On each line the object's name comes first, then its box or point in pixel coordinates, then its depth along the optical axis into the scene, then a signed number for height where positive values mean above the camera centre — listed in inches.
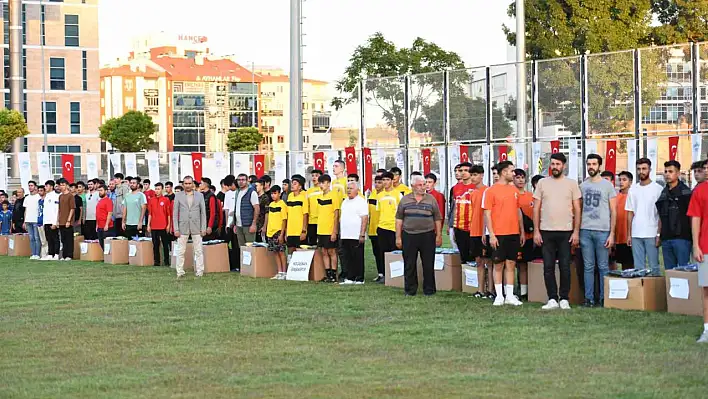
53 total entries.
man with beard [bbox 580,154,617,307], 673.6 -24.4
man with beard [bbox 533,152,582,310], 668.1 -23.3
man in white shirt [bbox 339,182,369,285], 848.9 -32.7
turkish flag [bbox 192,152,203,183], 1560.0 +23.3
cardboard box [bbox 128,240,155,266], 1131.3 -61.1
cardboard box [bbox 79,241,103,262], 1235.2 -64.8
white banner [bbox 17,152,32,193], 1588.5 +24.9
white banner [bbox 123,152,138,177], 1652.3 +25.0
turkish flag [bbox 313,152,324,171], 1374.3 +23.9
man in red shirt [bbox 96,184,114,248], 1195.3 -27.2
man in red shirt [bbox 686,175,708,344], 526.9 -24.5
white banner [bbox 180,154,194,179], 1707.7 +27.5
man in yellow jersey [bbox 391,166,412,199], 858.0 -3.7
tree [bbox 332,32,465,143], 2442.2 +233.0
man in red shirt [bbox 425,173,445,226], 808.4 -6.6
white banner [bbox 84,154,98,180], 1594.5 +24.7
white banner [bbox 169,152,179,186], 1691.7 +22.5
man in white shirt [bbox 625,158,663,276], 674.8 -22.3
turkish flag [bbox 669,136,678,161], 976.3 +22.4
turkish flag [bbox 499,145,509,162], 1149.7 +24.4
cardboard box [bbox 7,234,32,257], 1369.3 -63.3
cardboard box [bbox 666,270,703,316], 625.3 -58.5
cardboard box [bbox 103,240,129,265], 1167.6 -61.7
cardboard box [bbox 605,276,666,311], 652.7 -60.1
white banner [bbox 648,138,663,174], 979.9 +19.8
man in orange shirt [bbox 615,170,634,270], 716.0 -27.7
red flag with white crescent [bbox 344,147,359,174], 1312.7 +22.1
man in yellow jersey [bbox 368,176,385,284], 882.1 -34.5
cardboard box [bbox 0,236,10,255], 1412.4 -64.7
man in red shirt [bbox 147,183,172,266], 1095.6 -30.7
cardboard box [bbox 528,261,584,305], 702.5 -60.1
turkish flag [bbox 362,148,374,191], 1294.3 +14.4
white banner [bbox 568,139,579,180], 1021.0 +15.2
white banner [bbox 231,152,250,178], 1716.3 +28.7
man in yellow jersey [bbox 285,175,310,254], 906.1 -22.8
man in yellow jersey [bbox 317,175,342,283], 872.3 -28.4
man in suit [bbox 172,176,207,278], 952.3 -27.0
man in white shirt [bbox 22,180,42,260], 1295.5 -33.3
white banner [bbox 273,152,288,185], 1480.1 +18.3
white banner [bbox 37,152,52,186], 1596.9 +24.7
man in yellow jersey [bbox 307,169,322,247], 917.6 -18.3
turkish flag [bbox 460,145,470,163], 1183.6 +25.7
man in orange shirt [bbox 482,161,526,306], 691.4 -26.3
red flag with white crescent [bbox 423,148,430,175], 1227.4 +19.1
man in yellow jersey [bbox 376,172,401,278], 852.0 -21.9
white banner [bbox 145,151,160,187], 1599.4 +21.0
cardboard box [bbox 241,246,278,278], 950.4 -60.3
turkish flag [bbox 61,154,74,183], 1592.0 +25.3
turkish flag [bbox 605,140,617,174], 1016.9 +17.1
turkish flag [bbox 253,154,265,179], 1534.2 +23.3
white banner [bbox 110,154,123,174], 1764.3 +32.4
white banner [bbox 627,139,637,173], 993.5 +18.0
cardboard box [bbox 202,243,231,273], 1010.1 -60.0
